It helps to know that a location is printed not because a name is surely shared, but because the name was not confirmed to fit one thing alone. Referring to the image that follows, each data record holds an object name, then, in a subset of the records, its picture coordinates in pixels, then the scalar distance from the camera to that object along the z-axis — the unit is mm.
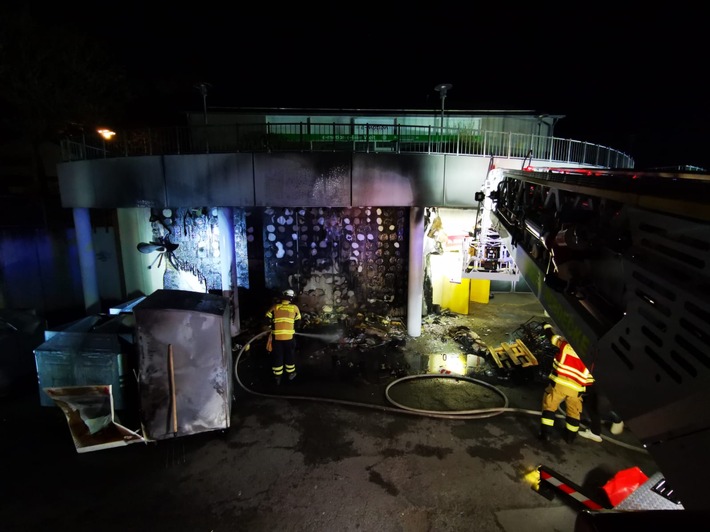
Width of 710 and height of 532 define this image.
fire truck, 1337
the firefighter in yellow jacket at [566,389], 5482
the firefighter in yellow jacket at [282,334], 7516
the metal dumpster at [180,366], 5555
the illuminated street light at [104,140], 10386
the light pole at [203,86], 9906
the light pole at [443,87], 9237
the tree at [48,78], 15617
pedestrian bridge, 9102
